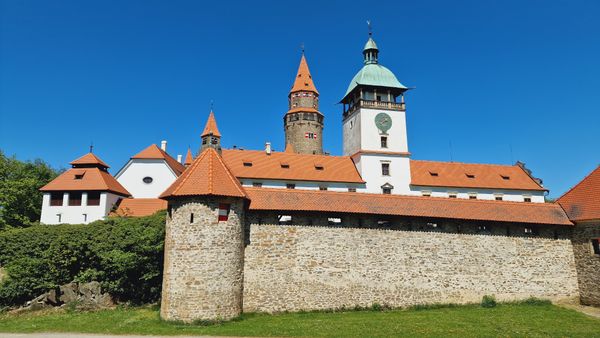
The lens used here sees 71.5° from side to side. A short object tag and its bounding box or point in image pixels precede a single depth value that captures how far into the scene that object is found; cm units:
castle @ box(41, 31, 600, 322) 1798
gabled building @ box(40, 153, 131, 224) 3209
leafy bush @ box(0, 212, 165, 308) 2300
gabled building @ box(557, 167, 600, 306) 2212
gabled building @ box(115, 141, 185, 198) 3678
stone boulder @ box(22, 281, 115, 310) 2227
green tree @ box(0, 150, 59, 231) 3319
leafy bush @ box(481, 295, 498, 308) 2136
